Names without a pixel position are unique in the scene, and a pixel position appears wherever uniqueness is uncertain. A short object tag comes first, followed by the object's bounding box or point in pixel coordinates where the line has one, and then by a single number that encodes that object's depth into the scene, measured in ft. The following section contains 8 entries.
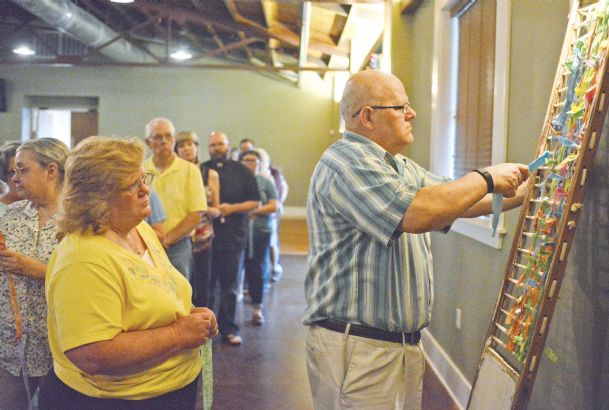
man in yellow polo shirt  13.06
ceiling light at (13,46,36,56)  40.33
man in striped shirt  6.03
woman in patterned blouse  7.36
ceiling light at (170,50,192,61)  38.00
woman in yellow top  5.12
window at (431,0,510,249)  10.45
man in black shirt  16.56
